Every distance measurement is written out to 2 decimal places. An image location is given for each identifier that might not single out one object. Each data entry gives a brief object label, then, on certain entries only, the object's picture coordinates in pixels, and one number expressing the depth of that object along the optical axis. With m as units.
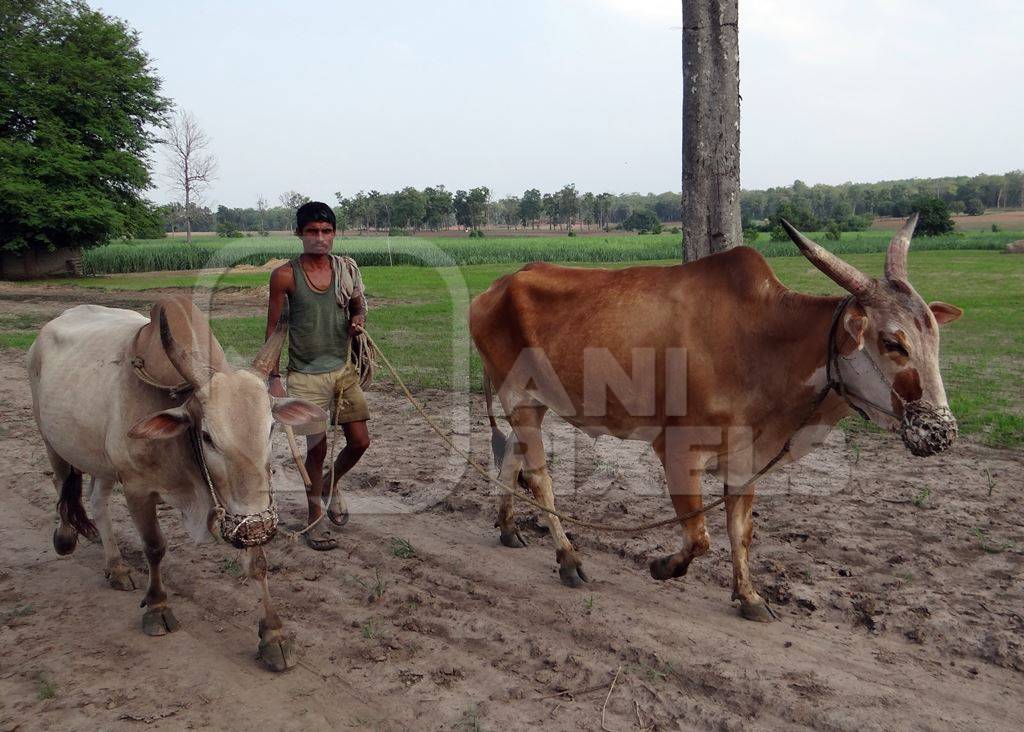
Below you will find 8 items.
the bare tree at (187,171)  60.16
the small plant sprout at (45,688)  3.46
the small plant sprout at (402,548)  5.02
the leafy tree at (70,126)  28.69
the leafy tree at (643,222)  91.62
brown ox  3.55
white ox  3.62
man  5.02
